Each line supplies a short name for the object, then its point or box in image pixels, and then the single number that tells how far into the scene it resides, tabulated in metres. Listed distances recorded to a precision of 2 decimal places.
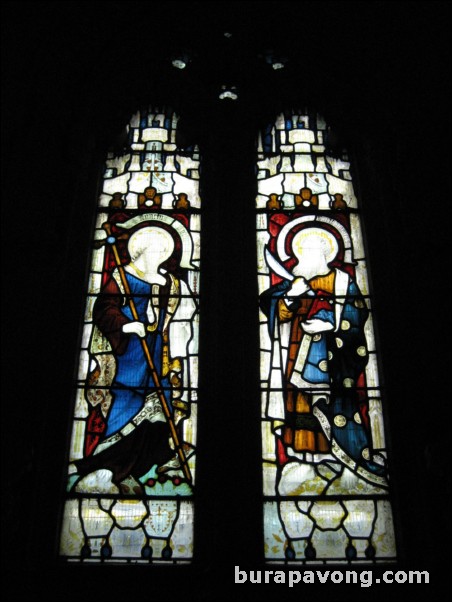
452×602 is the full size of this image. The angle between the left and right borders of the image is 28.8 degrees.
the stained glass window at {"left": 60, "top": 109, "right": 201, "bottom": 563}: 4.07
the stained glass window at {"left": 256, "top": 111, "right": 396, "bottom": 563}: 4.08
